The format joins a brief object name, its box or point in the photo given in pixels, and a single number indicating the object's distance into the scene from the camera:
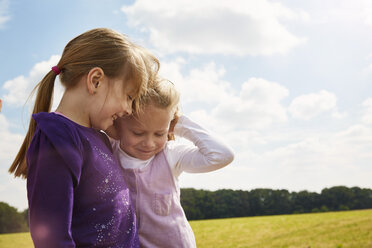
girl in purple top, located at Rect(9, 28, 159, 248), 1.60
